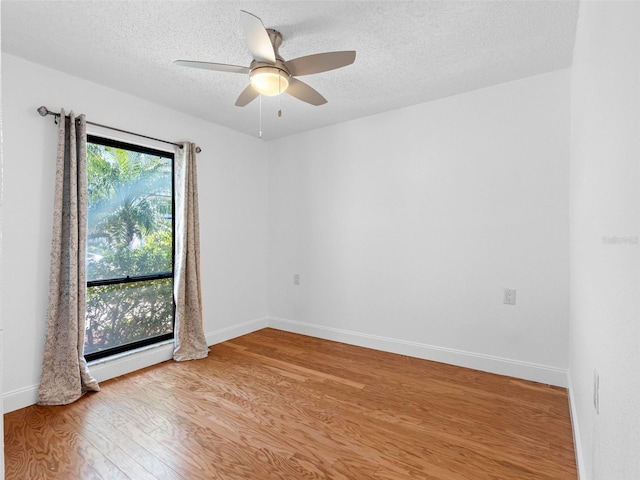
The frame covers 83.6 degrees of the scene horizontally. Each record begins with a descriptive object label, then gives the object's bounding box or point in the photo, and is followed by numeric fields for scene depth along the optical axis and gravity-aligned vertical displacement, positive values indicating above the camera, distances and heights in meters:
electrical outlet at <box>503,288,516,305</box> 3.03 -0.48
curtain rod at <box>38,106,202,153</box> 2.66 +0.98
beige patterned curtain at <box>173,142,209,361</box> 3.55 -0.23
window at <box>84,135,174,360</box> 3.09 -0.06
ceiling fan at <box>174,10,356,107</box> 1.91 +1.05
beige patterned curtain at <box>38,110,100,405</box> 2.68 -0.30
